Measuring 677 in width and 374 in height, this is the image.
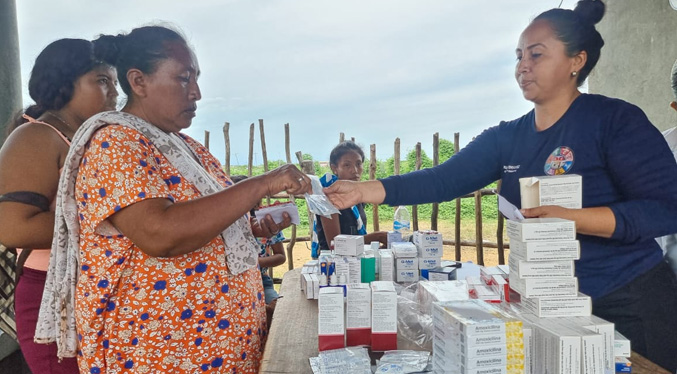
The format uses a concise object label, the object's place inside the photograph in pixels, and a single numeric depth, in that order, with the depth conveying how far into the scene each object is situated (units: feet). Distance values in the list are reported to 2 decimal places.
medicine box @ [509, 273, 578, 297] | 3.92
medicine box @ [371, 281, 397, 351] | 4.93
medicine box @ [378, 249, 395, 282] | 7.61
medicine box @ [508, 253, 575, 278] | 3.94
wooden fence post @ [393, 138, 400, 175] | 24.83
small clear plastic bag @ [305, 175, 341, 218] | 6.31
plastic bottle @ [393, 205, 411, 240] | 10.26
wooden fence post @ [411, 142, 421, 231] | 23.43
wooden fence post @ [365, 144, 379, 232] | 24.39
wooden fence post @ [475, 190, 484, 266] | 22.98
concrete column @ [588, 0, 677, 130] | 16.08
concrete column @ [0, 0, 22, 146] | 12.10
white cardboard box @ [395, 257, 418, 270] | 7.98
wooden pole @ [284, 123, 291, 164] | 25.71
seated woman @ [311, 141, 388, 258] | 11.35
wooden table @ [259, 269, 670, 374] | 4.52
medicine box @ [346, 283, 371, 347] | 4.97
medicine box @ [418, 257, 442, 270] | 8.16
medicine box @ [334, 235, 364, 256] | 7.20
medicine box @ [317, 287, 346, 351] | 4.80
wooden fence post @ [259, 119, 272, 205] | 25.86
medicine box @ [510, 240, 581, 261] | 3.89
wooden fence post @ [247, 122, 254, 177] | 25.26
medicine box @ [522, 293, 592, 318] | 3.91
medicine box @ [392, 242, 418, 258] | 8.00
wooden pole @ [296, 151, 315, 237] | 21.56
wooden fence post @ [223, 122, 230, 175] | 25.40
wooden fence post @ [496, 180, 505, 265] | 23.01
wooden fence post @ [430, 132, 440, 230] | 23.89
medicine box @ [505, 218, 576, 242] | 3.88
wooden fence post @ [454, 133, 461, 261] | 23.90
